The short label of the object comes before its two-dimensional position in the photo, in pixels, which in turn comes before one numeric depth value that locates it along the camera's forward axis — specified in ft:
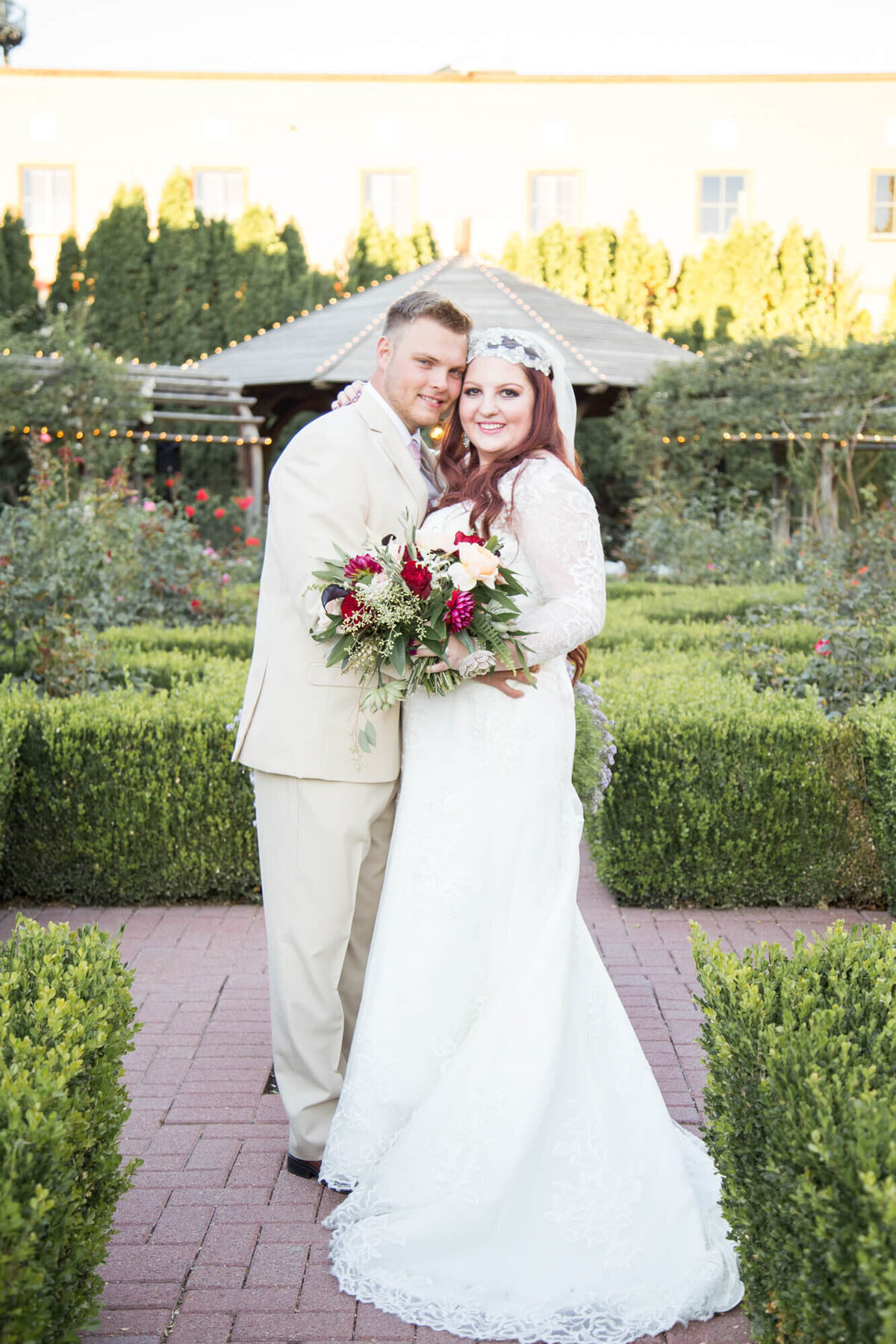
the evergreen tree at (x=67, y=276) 59.62
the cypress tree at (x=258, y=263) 59.52
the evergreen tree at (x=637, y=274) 60.64
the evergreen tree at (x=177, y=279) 59.47
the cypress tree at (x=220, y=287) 59.82
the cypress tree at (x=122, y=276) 59.06
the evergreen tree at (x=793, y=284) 59.41
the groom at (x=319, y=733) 10.05
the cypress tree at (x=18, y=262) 58.08
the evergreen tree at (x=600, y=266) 60.54
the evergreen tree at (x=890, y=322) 48.63
